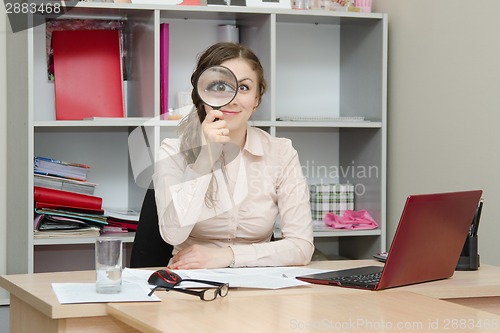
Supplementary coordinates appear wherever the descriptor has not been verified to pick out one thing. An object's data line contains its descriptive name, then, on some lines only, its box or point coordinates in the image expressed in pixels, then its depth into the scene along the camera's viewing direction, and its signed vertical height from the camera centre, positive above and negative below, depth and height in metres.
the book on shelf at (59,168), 3.12 -0.01
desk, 1.42 -0.28
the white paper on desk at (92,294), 1.51 -0.27
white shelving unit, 3.17 +0.30
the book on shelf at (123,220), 3.21 -0.23
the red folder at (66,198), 3.08 -0.14
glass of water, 1.57 -0.21
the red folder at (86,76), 3.27 +0.39
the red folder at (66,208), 3.08 -0.18
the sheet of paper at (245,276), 1.70 -0.27
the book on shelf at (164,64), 3.21 +0.44
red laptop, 1.67 -0.18
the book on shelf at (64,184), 3.12 -0.08
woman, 2.18 -0.05
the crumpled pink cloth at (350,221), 3.42 -0.25
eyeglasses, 1.54 -0.26
